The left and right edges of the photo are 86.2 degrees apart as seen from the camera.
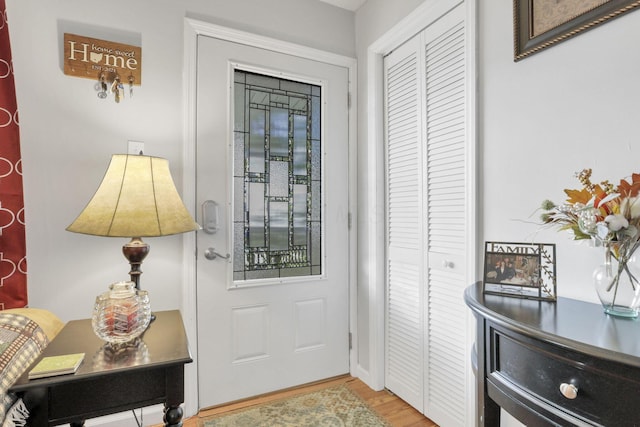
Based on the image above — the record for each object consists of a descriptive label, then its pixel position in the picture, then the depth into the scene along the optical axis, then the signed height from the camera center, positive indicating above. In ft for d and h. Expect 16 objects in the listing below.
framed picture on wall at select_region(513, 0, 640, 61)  3.50 +2.17
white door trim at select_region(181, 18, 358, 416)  6.34 +0.56
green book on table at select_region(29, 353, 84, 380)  3.17 -1.48
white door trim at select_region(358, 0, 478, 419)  7.25 +0.15
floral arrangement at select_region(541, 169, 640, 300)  2.78 -0.05
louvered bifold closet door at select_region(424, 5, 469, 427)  5.42 -0.10
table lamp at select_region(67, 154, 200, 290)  4.25 +0.08
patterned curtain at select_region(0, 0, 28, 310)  5.08 +0.26
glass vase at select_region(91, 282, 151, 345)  3.85 -1.19
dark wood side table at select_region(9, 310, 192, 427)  3.21 -1.70
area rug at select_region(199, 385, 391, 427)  6.07 -3.75
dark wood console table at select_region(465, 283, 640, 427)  2.20 -1.12
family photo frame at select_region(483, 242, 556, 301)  3.48 -0.62
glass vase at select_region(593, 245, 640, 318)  2.88 -0.59
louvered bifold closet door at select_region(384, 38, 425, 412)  6.33 -0.27
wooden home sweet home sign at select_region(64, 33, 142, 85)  5.64 +2.60
